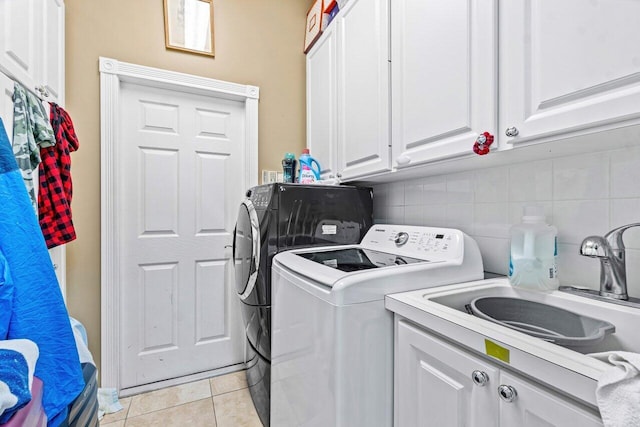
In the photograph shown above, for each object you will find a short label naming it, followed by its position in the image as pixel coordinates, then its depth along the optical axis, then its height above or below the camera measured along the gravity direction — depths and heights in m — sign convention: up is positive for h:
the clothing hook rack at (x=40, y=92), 1.32 +0.57
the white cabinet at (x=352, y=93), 1.39 +0.69
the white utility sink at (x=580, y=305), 0.74 -0.28
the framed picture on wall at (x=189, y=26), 1.96 +1.30
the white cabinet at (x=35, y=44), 1.14 +0.78
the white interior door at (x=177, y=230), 1.93 -0.13
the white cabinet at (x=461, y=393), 0.54 -0.41
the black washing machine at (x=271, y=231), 1.50 -0.11
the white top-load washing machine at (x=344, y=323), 0.86 -0.37
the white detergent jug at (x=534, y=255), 0.96 -0.15
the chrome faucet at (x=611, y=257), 0.79 -0.13
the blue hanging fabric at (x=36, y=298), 0.89 -0.28
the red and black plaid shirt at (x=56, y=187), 1.40 +0.12
